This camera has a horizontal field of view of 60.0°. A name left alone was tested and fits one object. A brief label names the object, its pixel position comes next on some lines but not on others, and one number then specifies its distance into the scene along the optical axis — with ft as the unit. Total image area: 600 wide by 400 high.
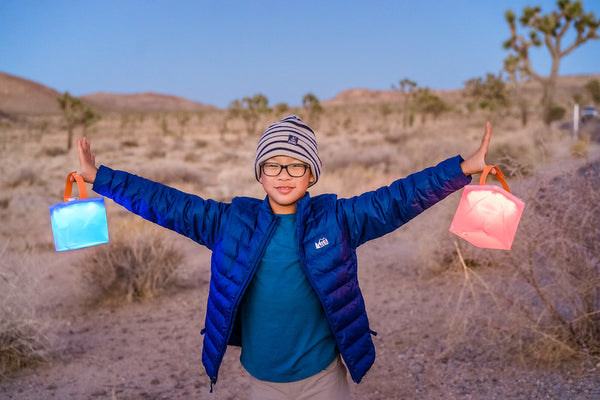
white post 50.60
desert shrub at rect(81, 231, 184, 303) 20.26
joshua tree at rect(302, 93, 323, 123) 132.16
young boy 6.80
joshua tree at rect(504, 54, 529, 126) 78.59
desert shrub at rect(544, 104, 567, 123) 110.42
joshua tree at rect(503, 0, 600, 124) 68.28
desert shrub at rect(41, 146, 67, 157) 77.84
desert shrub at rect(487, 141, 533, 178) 41.27
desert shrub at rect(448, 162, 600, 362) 12.30
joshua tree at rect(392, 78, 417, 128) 120.04
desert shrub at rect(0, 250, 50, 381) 14.01
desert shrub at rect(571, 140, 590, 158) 30.99
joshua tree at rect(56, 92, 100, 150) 95.45
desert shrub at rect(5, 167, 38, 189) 44.98
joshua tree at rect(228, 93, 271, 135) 134.41
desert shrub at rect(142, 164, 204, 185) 46.56
